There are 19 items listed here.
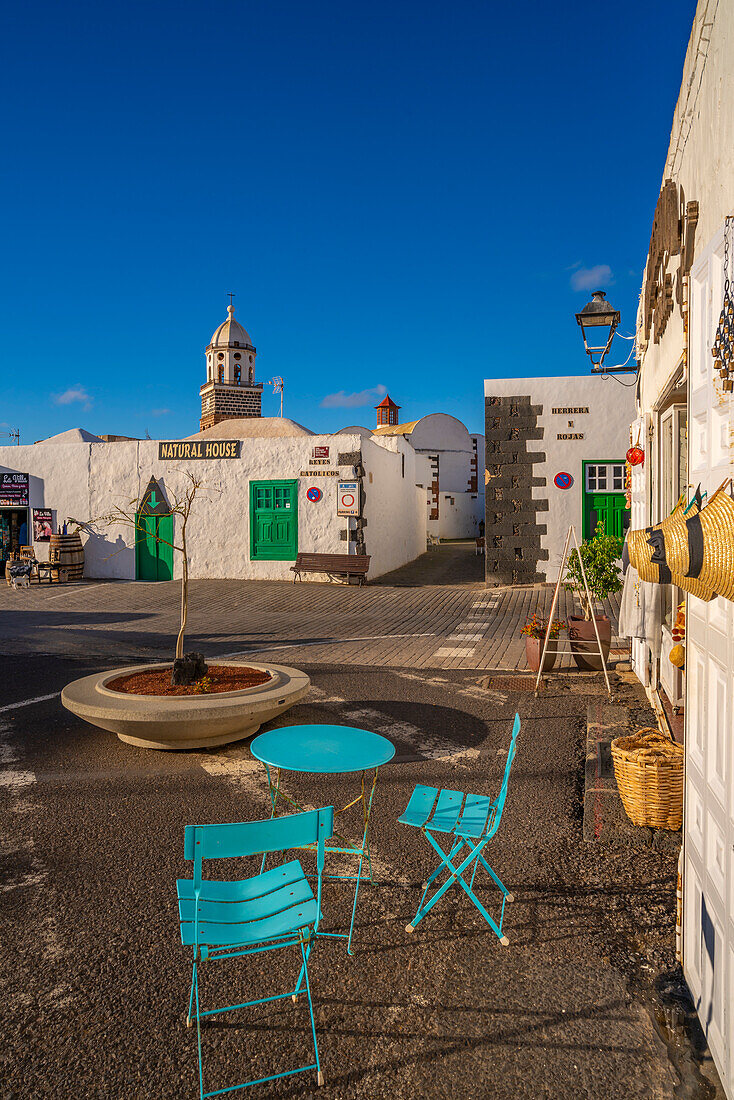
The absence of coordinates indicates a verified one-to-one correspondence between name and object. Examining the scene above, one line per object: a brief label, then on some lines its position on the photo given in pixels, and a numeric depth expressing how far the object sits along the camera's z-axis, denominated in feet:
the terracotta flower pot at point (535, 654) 25.72
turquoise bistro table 11.86
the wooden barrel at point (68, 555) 62.64
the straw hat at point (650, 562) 7.47
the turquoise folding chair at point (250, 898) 7.93
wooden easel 23.82
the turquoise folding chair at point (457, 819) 10.42
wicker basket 13.25
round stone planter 17.62
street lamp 29.99
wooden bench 55.88
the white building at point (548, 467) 51.85
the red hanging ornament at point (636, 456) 23.54
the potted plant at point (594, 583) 27.17
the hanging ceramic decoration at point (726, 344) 7.05
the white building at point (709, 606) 7.43
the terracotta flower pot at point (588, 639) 26.94
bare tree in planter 19.70
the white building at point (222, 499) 57.47
